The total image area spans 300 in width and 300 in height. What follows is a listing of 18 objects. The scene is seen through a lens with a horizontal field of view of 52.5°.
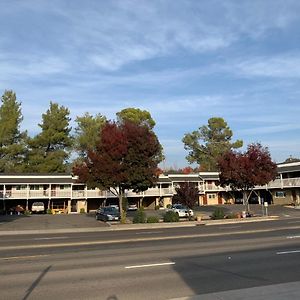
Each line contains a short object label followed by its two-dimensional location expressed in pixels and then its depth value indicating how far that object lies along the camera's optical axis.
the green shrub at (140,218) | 24.54
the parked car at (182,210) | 31.46
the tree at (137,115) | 54.83
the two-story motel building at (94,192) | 40.46
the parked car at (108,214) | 28.02
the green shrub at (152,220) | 24.69
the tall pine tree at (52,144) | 47.83
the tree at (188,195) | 27.38
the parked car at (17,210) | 39.08
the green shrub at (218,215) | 27.25
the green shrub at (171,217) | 25.80
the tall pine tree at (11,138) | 46.70
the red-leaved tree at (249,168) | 29.84
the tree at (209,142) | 65.63
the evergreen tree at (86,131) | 50.97
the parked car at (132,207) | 41.13
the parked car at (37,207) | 40.94
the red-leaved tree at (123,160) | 24.08
